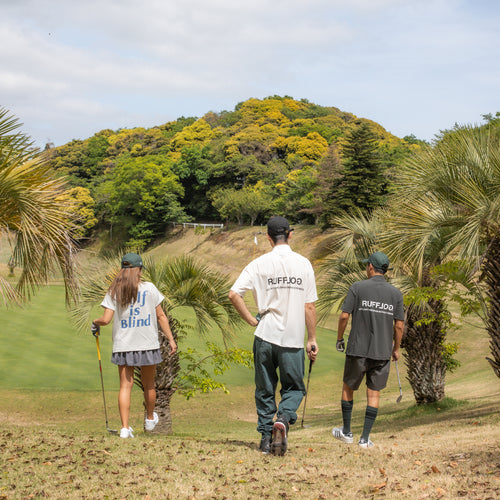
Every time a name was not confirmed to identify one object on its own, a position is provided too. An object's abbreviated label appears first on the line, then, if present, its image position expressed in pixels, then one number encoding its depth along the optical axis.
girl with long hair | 5.93
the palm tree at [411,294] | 11.22
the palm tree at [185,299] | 10.41
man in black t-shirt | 5.91
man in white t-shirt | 5.14
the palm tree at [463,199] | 8.57
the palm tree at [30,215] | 7.22
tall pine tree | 43.59
